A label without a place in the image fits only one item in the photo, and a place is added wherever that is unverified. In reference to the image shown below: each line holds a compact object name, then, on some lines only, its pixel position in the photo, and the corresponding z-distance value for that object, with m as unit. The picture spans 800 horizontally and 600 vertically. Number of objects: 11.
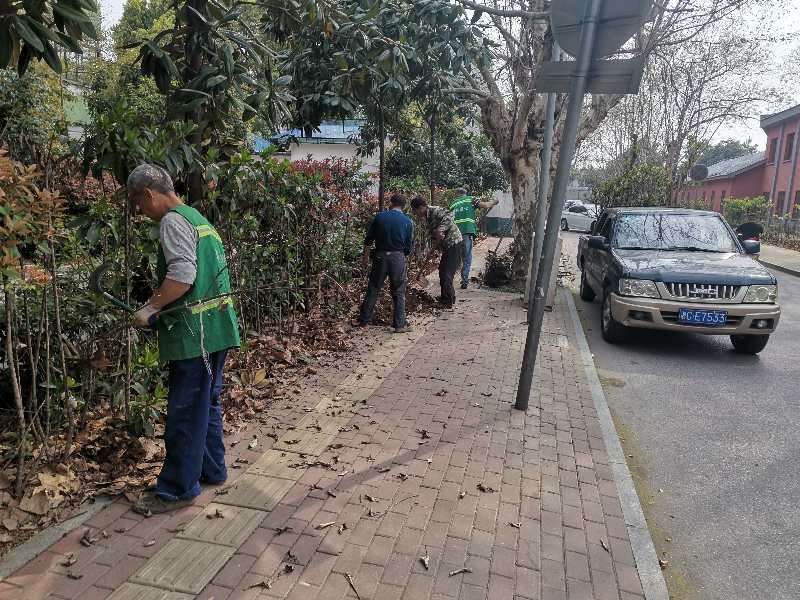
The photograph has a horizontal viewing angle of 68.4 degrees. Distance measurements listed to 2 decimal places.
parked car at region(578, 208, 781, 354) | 7.10
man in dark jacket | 7.49
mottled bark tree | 10.48
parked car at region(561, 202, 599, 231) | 36.72
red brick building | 30.67
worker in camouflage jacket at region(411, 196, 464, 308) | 9.38
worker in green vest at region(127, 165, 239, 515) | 3.08
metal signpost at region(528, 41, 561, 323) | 8.20
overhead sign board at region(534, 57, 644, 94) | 4.48
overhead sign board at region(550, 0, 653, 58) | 4.43
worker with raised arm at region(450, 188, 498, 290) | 11.32
